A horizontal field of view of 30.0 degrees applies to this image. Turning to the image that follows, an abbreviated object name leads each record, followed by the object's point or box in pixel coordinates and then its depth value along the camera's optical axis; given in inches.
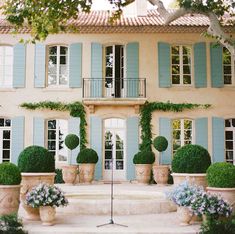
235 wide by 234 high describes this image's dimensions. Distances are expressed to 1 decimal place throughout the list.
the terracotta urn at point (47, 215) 317.4
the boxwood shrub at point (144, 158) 661.9
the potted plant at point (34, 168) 348.5
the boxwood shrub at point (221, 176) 318.0
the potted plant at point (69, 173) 644.1
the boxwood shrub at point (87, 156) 663.1
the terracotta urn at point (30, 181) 347.3
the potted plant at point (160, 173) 639.1
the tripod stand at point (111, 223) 317.0
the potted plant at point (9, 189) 313.4
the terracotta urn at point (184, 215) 315.9
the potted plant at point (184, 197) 309.2
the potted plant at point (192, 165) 351.9
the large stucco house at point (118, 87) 716.0
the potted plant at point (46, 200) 316.8
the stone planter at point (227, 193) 317.7
